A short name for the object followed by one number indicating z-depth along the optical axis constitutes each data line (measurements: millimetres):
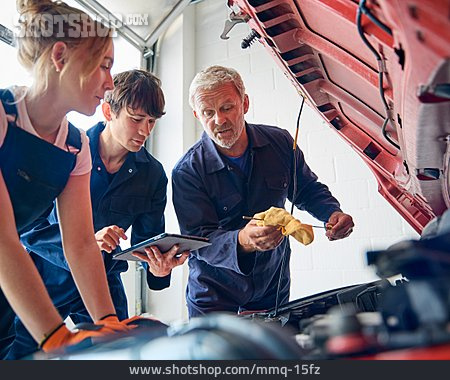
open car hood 390
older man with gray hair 1036
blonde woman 538
